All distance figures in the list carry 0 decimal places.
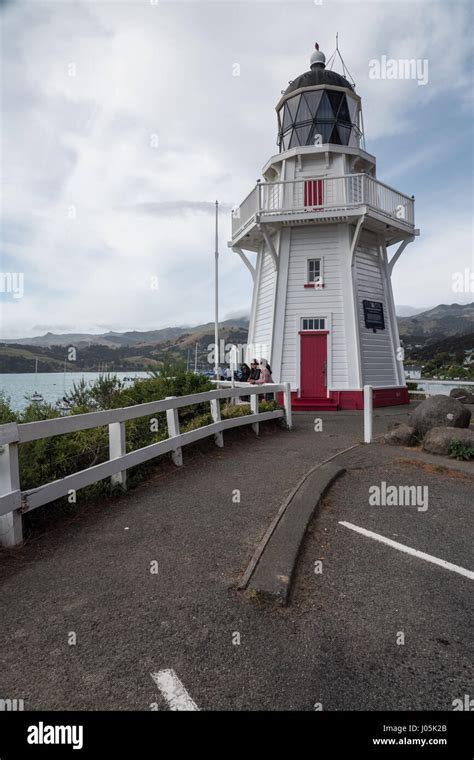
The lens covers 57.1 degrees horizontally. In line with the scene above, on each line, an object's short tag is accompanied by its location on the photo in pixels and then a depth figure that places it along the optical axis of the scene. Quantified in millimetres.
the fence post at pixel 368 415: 10297
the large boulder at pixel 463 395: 18750
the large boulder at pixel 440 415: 9797
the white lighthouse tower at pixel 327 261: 17250
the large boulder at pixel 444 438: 8531
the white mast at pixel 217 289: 22972
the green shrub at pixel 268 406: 12688
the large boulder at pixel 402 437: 9797
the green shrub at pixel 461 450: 8266
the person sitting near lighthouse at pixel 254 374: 16672
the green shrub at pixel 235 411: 11341
